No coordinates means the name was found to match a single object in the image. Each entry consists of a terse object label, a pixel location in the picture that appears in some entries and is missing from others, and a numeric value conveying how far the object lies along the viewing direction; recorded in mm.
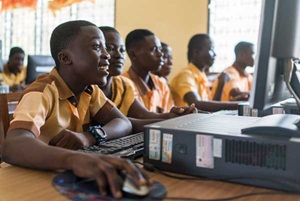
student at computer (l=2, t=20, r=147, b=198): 725
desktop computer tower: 679
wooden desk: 647
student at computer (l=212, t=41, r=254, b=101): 2754
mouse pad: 605
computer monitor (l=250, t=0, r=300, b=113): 672
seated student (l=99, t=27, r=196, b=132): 1650
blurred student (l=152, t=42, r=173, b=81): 3032
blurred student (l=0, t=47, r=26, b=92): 4738
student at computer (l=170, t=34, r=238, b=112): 2148
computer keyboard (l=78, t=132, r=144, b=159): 883
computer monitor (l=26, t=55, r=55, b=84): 3463
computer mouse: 593
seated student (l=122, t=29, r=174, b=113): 2105
